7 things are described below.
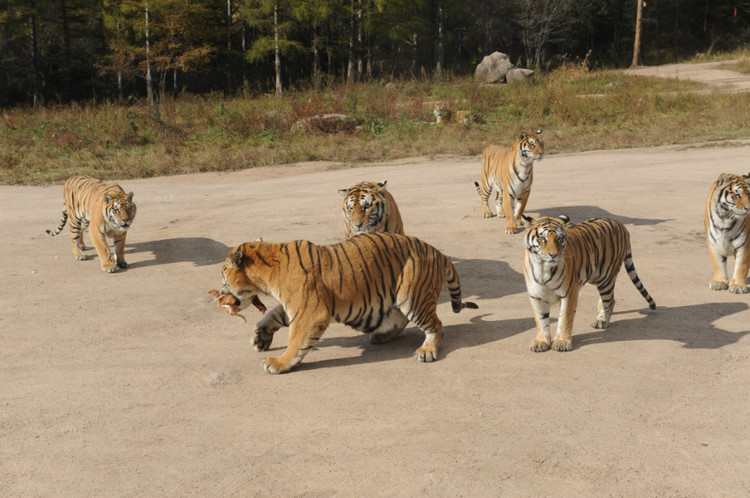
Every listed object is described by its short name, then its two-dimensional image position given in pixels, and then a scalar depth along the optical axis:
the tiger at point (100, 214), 8.00
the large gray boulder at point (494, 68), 31.81
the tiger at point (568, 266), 4.79
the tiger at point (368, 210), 6.59
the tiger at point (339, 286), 4.82
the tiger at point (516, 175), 9.42
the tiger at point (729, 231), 6.59
